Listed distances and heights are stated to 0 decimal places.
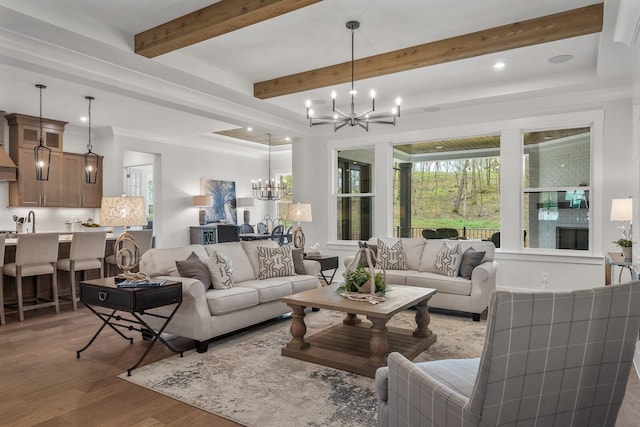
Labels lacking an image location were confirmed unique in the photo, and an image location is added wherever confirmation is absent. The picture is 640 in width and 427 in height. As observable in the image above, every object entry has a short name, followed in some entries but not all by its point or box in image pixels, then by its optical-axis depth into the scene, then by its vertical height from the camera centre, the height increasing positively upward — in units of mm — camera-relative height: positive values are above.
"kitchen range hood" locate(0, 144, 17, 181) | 6688 +658
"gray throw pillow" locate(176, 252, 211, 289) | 3871 -536
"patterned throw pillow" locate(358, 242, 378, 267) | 5380 -487
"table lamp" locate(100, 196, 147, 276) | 3299 +11
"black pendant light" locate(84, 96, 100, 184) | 7770 +858
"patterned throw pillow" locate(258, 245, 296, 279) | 4801 -580
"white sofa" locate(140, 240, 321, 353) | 3609 -795
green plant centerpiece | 3687 -610
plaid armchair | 1281 -484
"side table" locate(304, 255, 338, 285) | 5660 -669
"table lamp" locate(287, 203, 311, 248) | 6227 -40
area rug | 2498 -1219
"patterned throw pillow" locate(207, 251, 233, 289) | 4047 -572
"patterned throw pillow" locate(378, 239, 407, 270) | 5500 -589
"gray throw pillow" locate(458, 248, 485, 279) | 4898 -584
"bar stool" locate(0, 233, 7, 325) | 4565 -739
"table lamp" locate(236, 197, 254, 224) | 10227 +283
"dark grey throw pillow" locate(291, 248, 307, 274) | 5138 -599
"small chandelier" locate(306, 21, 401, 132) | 3843 +1058
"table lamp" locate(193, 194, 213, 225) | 9156 +279
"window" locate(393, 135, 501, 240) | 9102 +529
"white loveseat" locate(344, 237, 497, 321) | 4645 -774
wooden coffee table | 3172 -1130
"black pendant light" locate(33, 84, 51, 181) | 6770 +880
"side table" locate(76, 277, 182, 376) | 3158 -673
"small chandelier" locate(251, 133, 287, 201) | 9875 +610
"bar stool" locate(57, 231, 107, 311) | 5348 -546
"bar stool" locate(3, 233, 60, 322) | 4785 -568
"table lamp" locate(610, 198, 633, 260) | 4407 +38
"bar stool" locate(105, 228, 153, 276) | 6038 -446
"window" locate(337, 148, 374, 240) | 7285 +351
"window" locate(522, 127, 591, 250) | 5555 +358
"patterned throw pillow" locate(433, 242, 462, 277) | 5004 -585
